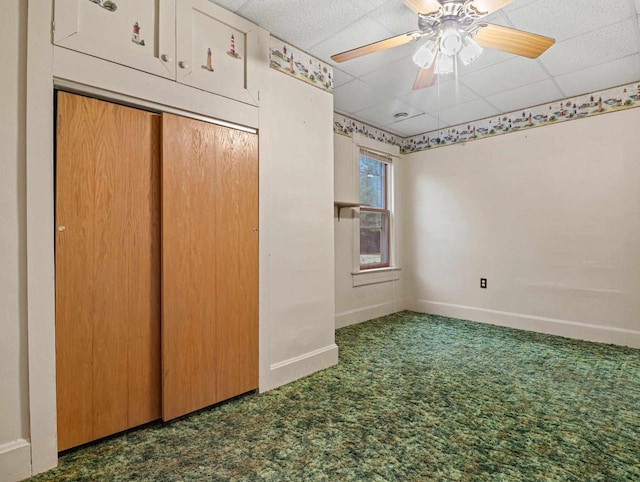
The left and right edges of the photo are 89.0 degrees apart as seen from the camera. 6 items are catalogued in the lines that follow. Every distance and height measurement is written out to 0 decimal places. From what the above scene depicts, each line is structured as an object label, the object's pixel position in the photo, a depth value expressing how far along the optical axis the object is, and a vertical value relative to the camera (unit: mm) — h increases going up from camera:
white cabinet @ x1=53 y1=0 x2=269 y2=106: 1597 +1145
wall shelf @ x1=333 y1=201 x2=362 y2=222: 3691 +431
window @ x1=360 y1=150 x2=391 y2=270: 4332 +413
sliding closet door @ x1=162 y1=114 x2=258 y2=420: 1878 -130
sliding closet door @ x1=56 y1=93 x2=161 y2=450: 1584 -128
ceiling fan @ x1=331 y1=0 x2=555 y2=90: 1702 +1165
